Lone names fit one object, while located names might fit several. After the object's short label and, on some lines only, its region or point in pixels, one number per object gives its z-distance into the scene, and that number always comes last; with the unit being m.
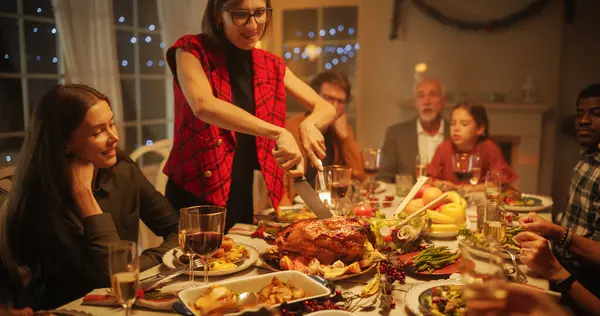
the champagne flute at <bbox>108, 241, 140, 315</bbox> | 1.01
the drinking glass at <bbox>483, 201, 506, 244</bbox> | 1.52
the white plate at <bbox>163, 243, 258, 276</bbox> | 1.35
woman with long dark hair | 1.49
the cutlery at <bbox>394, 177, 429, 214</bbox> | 1.88
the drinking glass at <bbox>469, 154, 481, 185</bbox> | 2.41
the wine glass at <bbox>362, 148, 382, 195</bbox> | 2.43
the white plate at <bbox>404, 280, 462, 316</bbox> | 1.12
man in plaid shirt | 2.11
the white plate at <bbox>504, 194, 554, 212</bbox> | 2.23
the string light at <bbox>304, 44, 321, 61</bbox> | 5.02
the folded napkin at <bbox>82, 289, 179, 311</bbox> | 1.14
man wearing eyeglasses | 3.25
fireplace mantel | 4.66
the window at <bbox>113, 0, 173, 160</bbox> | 3.57
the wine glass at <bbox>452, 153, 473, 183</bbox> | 2.30
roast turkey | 1.37
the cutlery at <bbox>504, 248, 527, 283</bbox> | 1.32
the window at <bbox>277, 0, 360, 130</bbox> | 4.96
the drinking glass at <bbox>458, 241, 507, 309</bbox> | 0.84
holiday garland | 4.59
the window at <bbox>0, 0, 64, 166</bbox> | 2.88
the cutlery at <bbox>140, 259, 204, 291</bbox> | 1.23
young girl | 3.09
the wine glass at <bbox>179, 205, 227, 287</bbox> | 1.21
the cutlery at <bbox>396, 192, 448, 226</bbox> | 1.60
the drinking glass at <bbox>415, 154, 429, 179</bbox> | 2.44
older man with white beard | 3.61
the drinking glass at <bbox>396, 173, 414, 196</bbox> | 2.51
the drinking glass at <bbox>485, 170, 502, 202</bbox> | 2.17
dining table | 1.15
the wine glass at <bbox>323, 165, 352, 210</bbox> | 1.97
